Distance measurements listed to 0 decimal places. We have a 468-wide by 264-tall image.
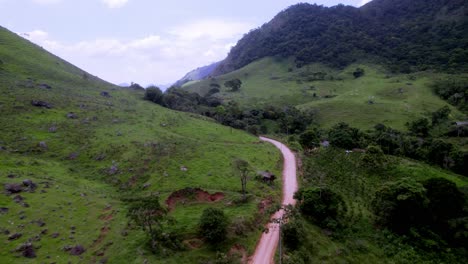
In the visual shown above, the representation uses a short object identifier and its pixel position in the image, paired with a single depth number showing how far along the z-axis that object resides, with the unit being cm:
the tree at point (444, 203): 4391
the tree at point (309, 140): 7588
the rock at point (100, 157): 5962
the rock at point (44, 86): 9494
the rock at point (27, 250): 3247
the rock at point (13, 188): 4257
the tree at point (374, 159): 6316
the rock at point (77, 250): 3381
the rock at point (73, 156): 5944
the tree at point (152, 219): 3419
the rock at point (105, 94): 10858
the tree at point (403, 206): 4359
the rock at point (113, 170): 5534
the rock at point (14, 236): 3438
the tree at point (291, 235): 3584
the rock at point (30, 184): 4456
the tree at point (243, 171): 4491
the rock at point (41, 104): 7826
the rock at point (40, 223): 3769
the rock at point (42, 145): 6071
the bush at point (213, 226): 3466
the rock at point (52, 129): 6792
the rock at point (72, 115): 7725
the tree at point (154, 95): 11550
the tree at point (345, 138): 7675
